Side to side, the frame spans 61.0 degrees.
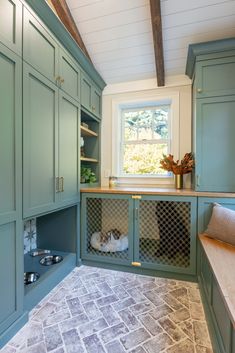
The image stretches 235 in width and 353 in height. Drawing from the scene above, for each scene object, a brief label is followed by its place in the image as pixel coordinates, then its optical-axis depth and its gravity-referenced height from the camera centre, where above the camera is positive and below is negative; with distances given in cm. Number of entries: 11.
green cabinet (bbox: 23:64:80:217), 157 +26
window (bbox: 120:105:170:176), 308 +55
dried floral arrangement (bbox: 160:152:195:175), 256 +13
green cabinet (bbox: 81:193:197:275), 219 -71
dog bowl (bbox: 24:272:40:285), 190 -102
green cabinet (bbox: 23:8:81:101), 156 +107
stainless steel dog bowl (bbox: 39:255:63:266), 228 -101
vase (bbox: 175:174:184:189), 261 -9
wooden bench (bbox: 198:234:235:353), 103 -77
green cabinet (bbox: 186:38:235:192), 216 +65
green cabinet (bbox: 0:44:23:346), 133 -13
